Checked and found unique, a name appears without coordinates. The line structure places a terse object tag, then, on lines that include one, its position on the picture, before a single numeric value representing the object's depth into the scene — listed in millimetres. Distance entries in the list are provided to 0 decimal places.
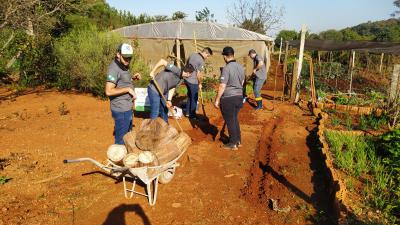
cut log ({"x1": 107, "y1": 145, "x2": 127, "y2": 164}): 4250
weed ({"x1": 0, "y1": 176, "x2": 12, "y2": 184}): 4714
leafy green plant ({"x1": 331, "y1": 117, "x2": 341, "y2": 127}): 7884
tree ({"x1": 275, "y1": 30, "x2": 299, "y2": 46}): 38750
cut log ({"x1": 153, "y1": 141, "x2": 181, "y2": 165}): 4430
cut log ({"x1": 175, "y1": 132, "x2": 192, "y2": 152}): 4629
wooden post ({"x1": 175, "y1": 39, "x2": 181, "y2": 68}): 16062
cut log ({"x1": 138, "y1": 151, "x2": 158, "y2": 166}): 4145
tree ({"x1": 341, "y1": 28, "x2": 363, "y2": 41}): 34119
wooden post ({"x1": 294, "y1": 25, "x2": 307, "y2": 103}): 10148
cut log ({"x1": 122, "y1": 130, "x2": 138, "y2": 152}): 4461
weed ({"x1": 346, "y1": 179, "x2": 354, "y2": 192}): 4711
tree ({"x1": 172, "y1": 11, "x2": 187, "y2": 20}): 27992
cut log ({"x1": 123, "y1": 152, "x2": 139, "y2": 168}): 4138
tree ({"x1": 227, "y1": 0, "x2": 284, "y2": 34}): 26953
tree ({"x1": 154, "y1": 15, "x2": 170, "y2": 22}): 25102
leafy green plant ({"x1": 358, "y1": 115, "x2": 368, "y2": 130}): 7541
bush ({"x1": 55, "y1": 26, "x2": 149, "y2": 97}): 10492
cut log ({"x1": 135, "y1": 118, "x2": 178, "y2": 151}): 4445
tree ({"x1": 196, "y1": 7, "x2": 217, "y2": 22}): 26703
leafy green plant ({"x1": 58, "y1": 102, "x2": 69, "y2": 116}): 8549
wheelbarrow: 3950
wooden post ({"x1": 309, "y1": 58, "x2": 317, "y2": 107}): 9818
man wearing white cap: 4492
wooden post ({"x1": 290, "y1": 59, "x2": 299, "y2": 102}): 10398
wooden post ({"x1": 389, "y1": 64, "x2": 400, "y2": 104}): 7863
